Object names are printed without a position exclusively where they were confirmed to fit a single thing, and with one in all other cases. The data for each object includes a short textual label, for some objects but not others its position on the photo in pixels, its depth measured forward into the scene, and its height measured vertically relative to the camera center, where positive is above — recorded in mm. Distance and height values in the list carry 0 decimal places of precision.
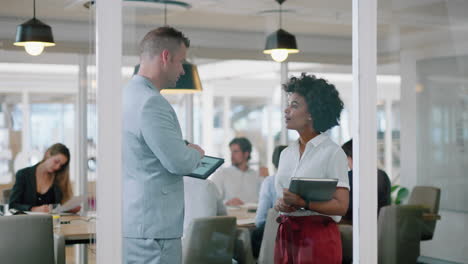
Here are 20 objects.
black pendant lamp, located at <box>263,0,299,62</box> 4449 +592
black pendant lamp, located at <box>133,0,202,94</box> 3269 +282
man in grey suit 3064 -153
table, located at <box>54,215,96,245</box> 3122 -549
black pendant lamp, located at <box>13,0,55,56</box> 4242 +624
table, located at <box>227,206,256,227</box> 3900 -516
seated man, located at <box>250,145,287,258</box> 3818 -454
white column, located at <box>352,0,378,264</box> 3717 -34
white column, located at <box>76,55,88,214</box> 3215 +34
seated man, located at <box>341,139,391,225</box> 3682 -341
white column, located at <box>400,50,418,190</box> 4176 +54
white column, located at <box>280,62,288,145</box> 3799 +157
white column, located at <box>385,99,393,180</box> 3969 -64
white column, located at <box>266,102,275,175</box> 4389 -65
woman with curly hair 3547 -231
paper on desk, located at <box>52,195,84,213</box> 3810 -449
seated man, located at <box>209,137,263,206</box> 4023 -322
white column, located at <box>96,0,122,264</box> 3012 -23
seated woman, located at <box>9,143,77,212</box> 4434 -368
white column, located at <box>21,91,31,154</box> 4461 +30
